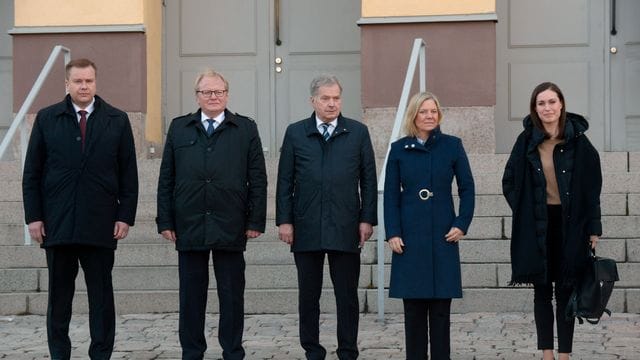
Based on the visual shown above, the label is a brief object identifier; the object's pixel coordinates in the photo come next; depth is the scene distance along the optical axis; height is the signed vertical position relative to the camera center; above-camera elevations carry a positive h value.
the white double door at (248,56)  11.84 +1.13
